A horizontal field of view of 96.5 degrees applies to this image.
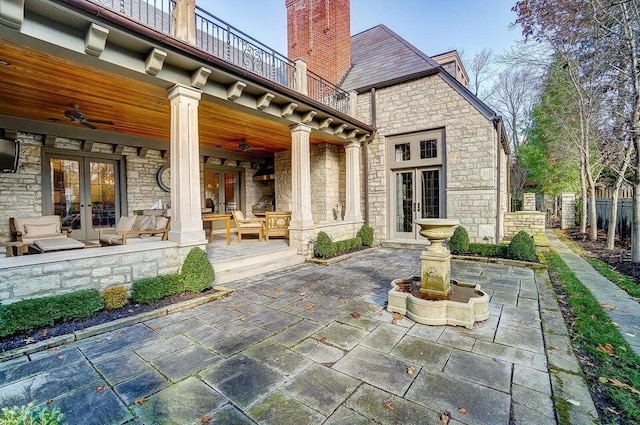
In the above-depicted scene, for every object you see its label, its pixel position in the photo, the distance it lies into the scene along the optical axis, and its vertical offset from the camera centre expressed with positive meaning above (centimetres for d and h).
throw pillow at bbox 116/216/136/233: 573 -36
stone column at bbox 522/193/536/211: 1108 +3
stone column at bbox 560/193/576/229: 1302 -31
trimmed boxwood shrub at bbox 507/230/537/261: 584 -94
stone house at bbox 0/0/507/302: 346 +178
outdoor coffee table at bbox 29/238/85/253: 413 -56
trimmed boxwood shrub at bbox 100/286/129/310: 347 -111
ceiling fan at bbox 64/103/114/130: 461 +146
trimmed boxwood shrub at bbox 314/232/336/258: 639 -94
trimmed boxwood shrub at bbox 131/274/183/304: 364 -108
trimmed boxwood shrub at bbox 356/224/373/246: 813 -88
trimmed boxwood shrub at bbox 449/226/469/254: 671 -91
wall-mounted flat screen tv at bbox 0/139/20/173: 542 +102
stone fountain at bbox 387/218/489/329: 315 -111
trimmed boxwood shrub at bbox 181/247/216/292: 405 -96
